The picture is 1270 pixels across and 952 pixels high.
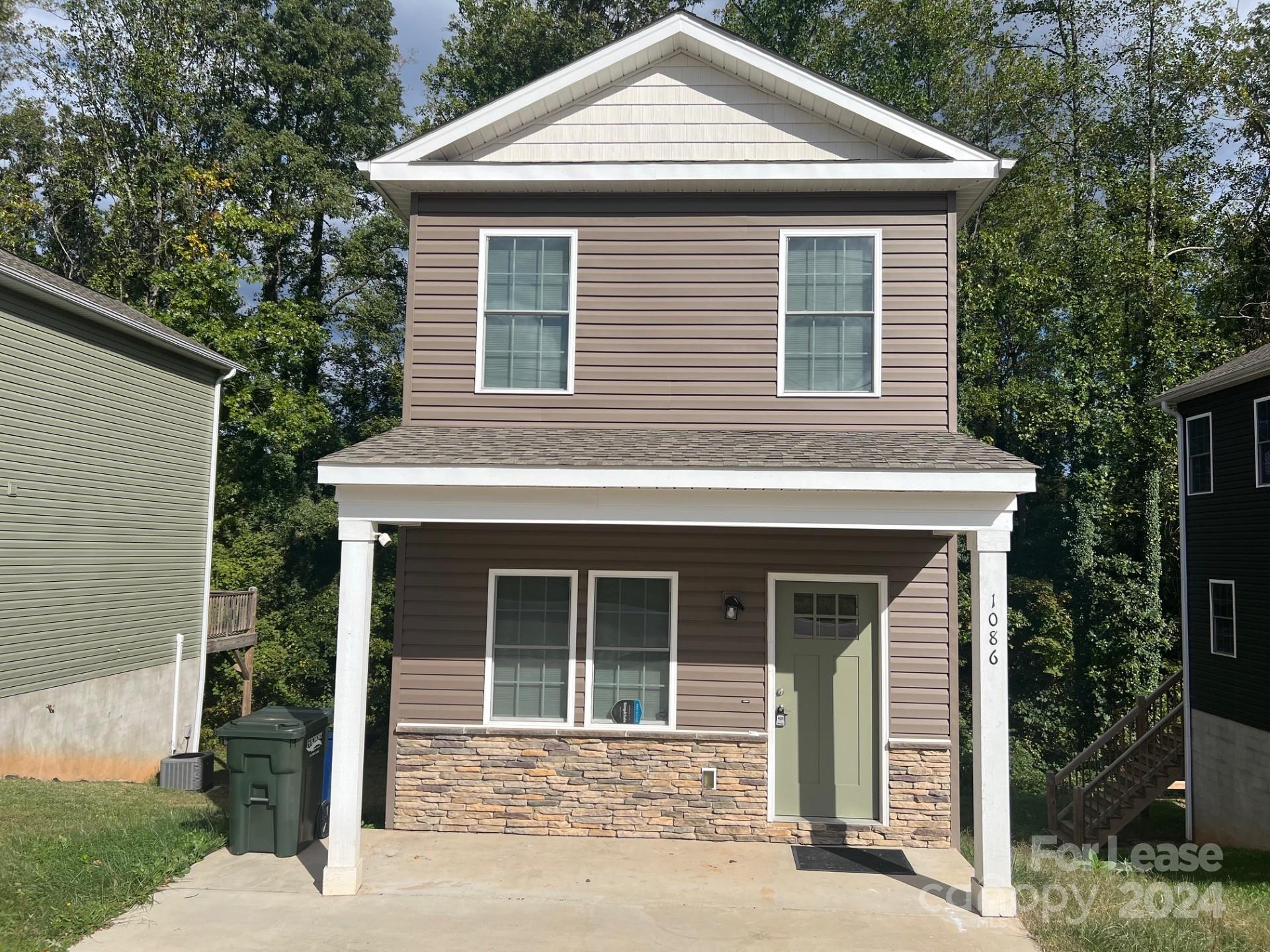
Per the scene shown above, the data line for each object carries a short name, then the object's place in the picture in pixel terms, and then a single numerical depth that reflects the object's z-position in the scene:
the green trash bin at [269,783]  7.09
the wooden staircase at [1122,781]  13.31
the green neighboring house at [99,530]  11.09
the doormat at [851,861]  7.16
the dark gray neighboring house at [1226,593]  12.36
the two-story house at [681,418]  7.98
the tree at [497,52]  23.73
